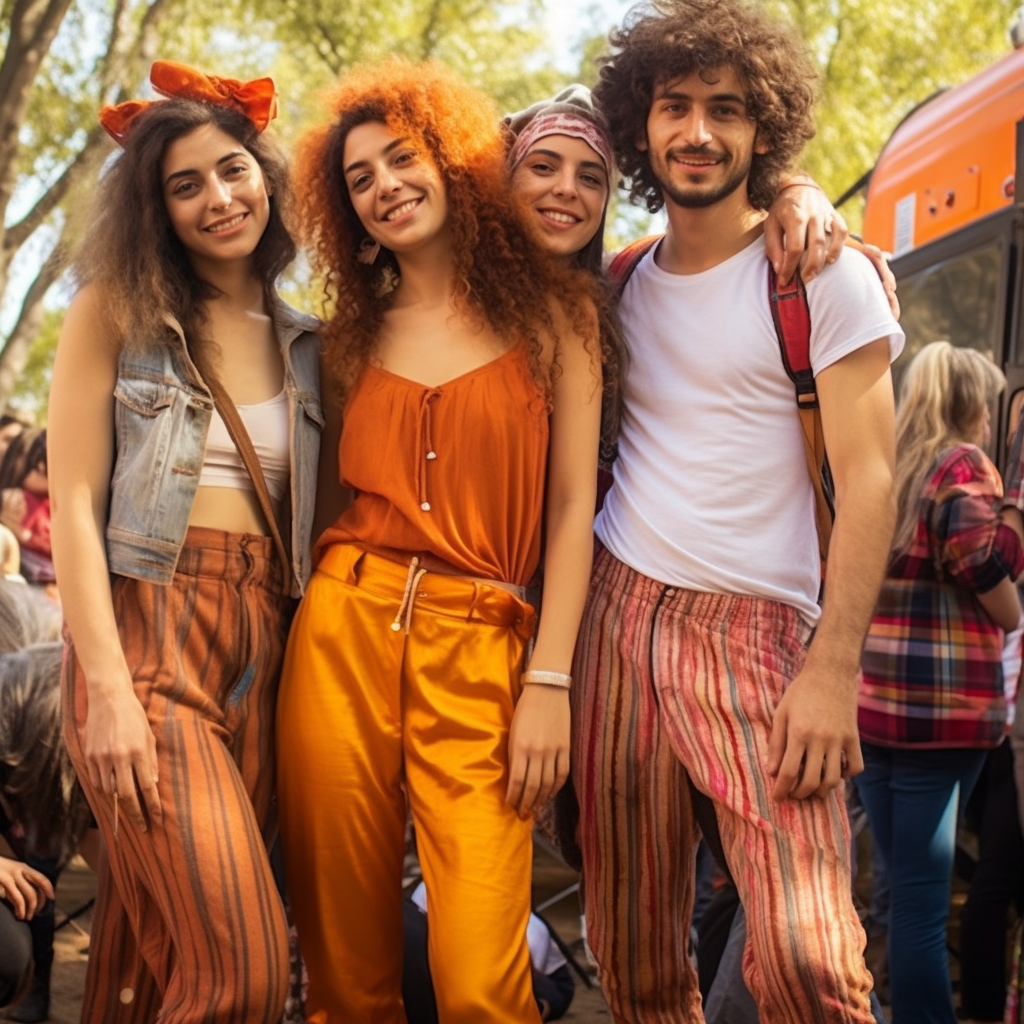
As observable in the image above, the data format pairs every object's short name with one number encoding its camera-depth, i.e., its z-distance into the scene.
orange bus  5.34
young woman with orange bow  2.94
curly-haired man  2.94
